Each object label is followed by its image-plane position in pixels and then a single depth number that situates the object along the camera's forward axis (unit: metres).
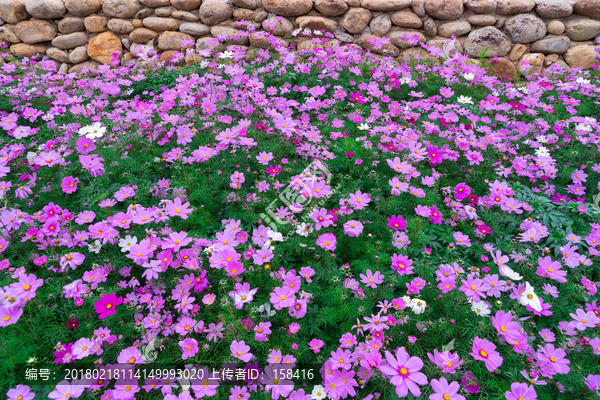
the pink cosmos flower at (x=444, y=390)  0.54
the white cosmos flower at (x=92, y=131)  0.97
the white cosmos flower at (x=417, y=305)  0.69
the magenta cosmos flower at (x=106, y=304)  0.70
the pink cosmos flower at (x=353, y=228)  0.82
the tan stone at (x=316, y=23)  1.92
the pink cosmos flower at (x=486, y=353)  0.56
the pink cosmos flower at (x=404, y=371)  0.53
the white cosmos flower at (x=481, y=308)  0.69
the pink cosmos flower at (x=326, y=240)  0.79
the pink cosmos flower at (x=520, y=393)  0.55
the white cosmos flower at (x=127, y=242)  0.78
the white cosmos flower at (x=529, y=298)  0.64
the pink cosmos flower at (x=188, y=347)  0.66
